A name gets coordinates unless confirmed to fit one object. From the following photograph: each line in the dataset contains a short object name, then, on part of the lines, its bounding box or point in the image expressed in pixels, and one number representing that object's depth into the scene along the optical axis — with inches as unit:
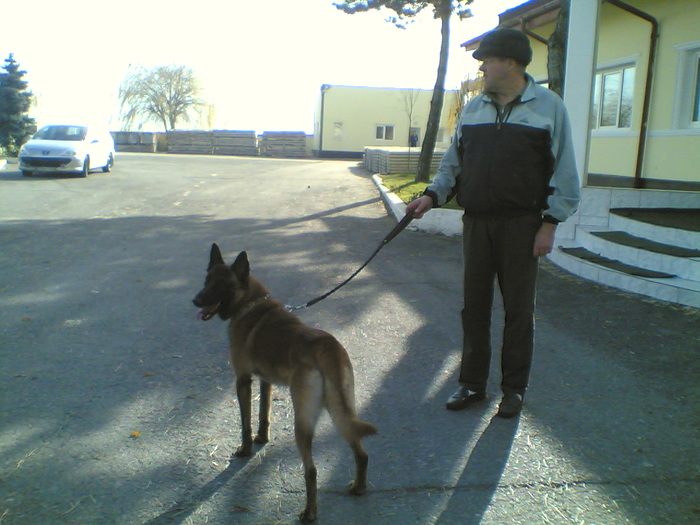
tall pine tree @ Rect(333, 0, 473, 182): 685.3
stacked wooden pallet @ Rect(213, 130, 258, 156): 1755.7
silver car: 713.6
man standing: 143.1
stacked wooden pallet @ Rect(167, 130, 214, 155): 1745.8
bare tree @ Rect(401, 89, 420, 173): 1782.7
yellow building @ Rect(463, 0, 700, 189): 431.8
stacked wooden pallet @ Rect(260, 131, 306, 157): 1763.0
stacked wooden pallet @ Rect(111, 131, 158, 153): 1725.1
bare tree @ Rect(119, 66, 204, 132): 2576.3
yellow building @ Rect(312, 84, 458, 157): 1830.7
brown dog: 111.7
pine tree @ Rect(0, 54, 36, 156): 1146.0
